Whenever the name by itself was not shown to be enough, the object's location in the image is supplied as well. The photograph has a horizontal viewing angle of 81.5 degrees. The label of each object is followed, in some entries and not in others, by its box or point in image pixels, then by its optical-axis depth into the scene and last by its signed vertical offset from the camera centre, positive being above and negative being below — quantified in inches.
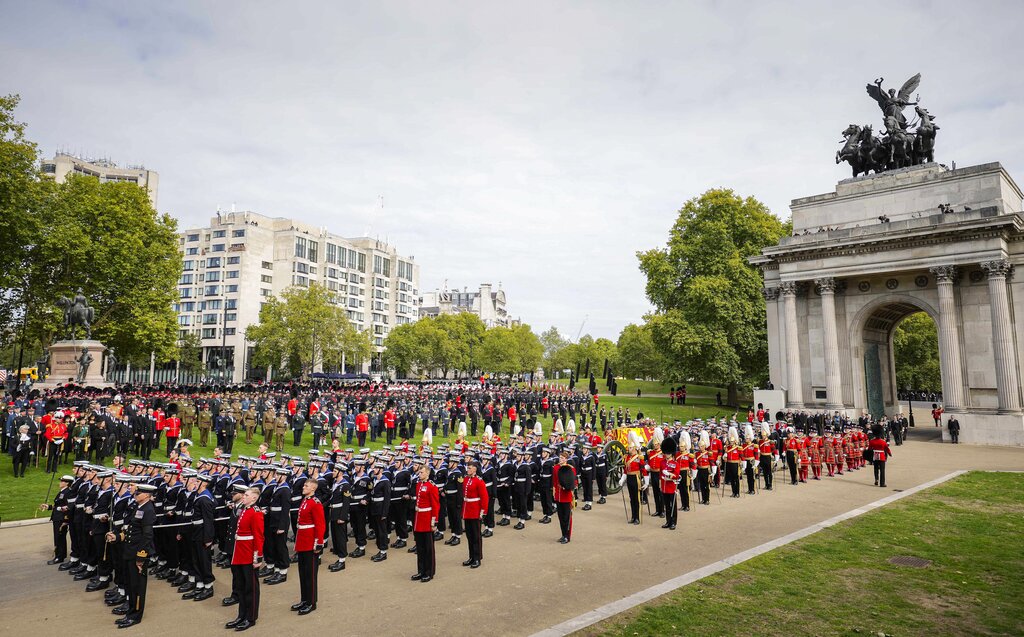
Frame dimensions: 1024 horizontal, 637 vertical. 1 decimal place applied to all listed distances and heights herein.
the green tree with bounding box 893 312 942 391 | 2593.5 +163.9
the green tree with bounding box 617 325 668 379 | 3535.9 +175.9
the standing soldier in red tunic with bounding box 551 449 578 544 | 515.8 -100.8
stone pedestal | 1319.1 +49.4
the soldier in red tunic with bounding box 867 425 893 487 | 775.7 -86.7
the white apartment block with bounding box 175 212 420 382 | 3607.3 +726.9
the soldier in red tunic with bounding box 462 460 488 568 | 451.9 -97.5
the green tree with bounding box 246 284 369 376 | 2514.8 +240.4
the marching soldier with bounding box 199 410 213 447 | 978.1 -65.5
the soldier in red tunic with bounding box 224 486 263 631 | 340.5 -102.5
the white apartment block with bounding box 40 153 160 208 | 3688.5 +1399.6
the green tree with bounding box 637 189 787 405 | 1720.0 +285.3
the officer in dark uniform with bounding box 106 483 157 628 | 347.6 -97.1
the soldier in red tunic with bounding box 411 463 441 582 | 419.5 -106.3
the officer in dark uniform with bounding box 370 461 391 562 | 481.4 -101.6
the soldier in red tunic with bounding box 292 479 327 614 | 361.1 -97.2
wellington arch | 1301.7 +233.8
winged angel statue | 1519.4 +634.7
